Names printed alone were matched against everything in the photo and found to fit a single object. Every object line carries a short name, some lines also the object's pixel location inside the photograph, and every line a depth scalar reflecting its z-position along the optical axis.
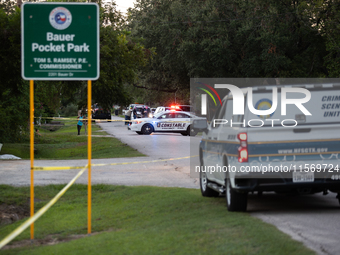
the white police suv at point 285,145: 14.54
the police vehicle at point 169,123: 64.43
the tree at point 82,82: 35.77
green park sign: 14.04
